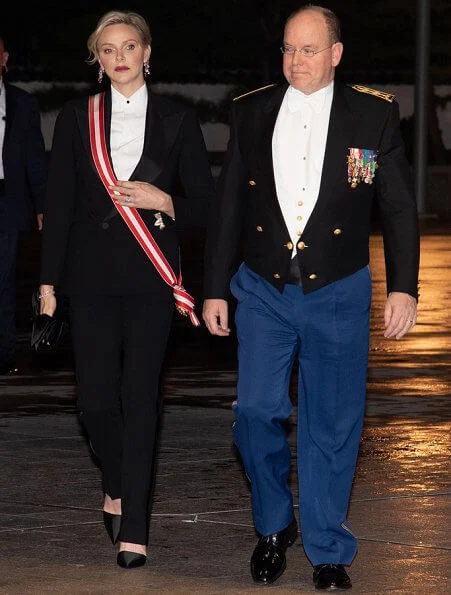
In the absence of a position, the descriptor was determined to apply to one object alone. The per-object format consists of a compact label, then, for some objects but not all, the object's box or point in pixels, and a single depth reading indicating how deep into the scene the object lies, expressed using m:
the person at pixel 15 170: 16.66
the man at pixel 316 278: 9.15
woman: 9.73
